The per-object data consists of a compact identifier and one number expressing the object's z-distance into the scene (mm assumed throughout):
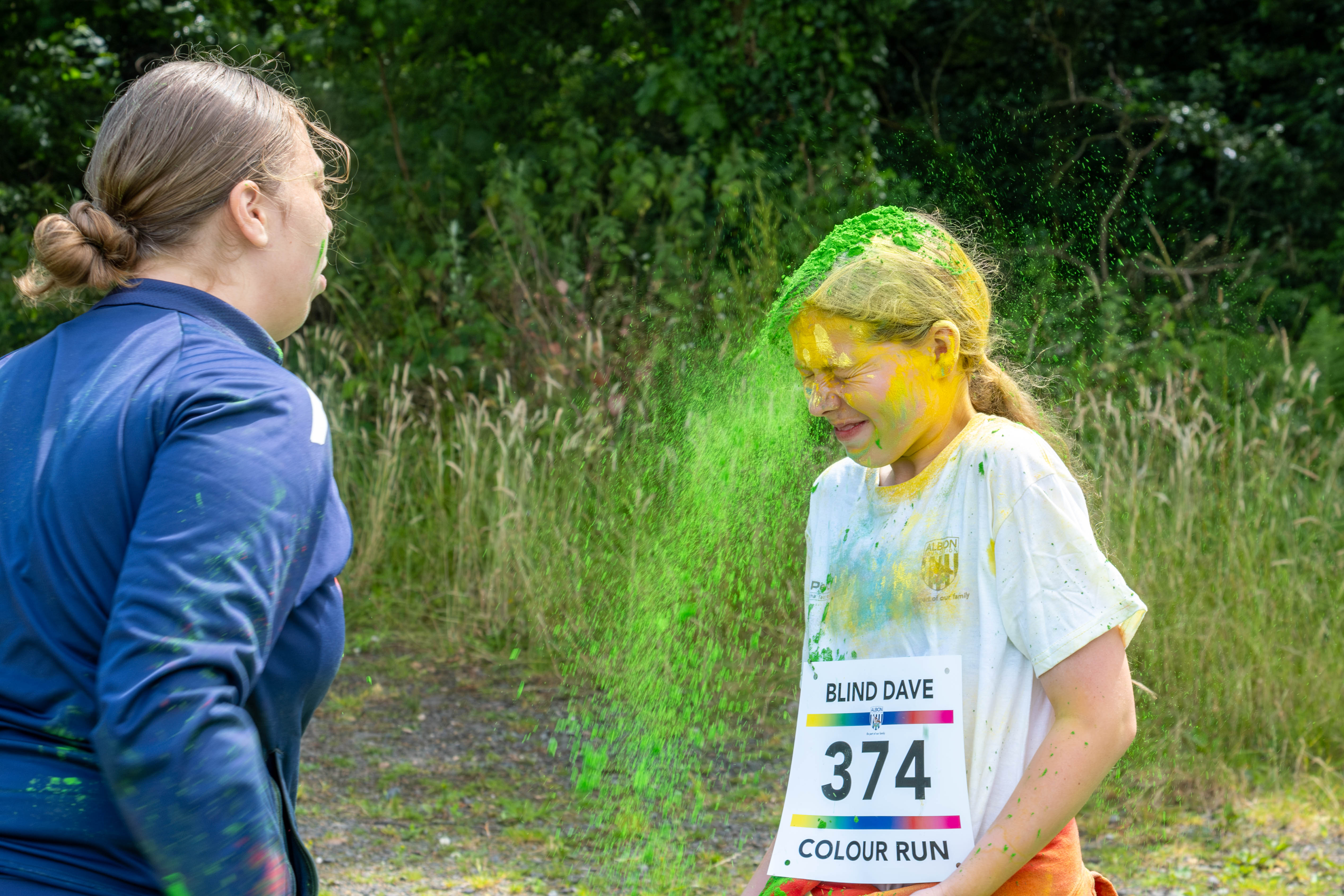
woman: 3499
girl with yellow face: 3793
